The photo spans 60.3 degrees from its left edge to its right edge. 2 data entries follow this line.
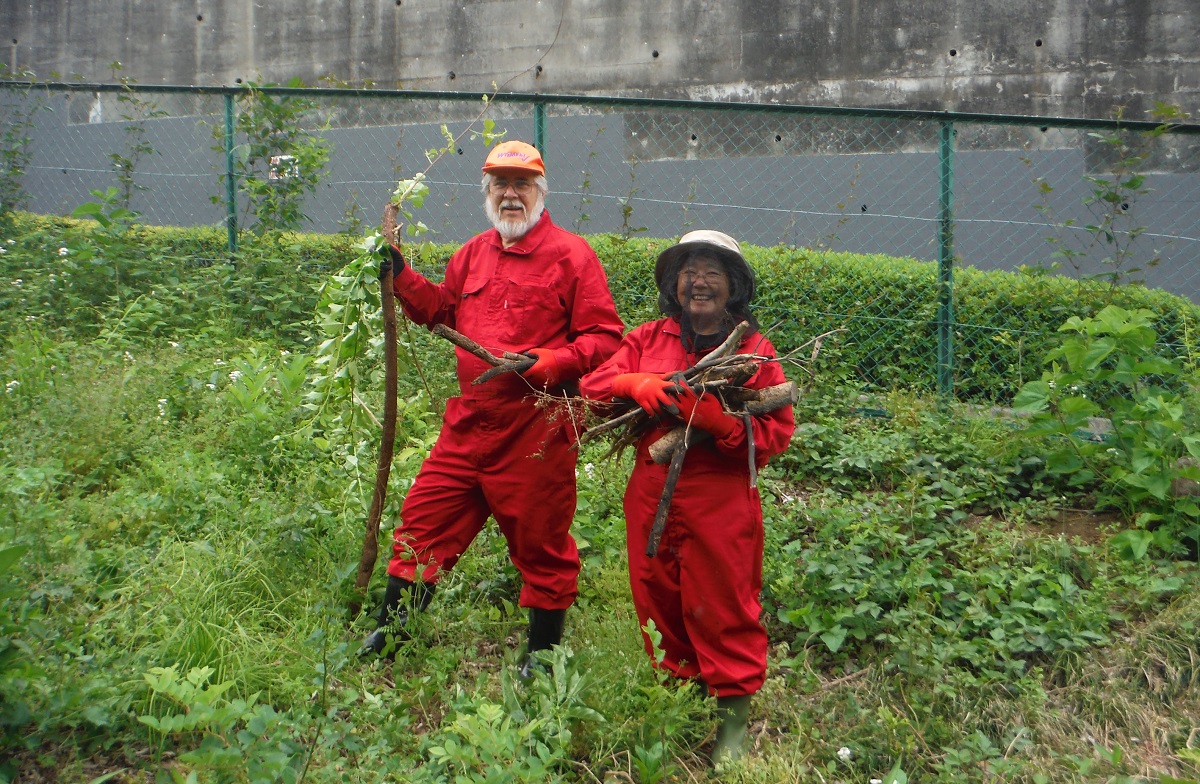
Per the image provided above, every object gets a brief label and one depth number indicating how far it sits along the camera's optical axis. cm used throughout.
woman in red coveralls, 336
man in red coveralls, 392
